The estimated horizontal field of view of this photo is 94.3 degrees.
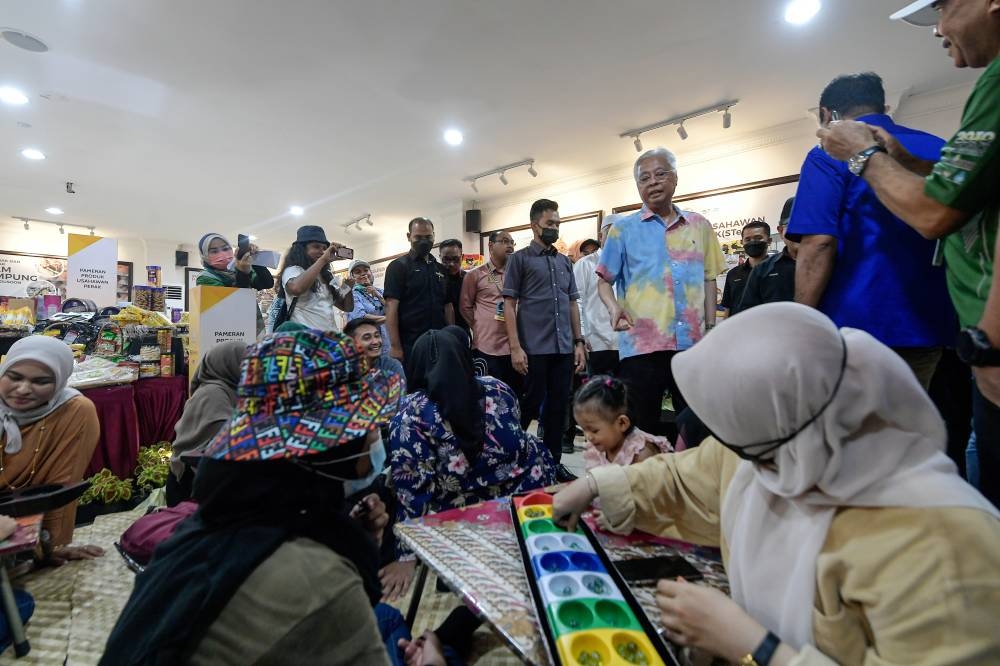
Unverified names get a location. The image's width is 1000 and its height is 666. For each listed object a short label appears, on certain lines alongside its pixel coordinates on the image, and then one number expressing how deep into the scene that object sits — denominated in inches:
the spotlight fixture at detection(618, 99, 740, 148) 160.9
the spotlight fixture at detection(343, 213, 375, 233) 325.7
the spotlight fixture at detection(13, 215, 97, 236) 326.4
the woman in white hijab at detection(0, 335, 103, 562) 76.1
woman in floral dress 64.9
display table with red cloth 108.1
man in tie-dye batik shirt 76.9
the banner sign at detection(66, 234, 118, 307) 159.0
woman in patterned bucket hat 23.8
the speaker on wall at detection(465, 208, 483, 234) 277.7
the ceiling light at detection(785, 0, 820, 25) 111.4
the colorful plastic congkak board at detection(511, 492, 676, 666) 24.7
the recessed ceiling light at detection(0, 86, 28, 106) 153.8
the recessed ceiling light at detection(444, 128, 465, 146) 188.4
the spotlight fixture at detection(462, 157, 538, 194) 220.2
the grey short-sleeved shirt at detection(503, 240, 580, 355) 110.0
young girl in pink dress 68.7
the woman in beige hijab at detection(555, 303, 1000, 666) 20.4
